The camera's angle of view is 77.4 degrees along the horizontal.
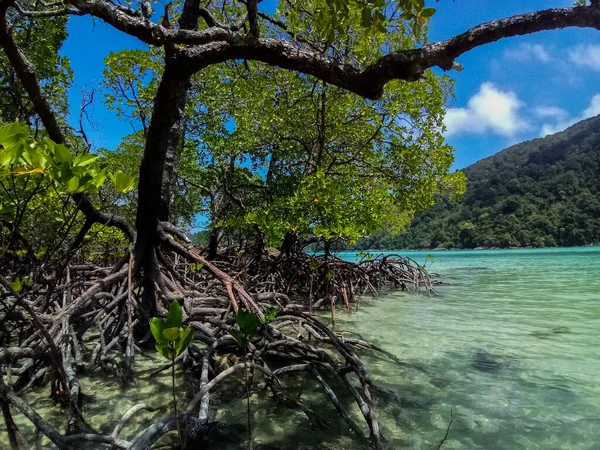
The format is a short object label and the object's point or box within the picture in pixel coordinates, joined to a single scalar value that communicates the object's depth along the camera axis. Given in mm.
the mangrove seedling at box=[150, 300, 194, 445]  1229
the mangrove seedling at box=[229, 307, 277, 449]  1643
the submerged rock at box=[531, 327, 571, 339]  4406
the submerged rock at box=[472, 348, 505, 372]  3268
